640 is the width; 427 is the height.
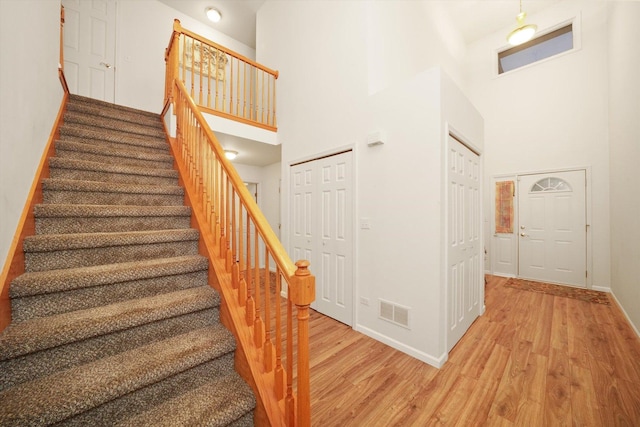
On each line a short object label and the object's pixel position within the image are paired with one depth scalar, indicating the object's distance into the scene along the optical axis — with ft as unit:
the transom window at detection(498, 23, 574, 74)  14.49
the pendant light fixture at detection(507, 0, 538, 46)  12.82
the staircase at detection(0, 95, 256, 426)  3.44
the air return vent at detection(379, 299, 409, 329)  7.43
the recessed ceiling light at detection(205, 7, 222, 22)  15.83
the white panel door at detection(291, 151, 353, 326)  9.23
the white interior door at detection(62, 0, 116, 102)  13.19
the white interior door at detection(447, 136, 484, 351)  7.44
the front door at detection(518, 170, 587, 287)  13.70
